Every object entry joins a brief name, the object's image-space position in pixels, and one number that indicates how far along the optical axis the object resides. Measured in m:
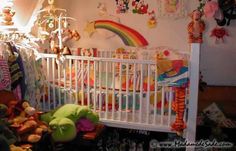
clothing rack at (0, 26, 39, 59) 2.58
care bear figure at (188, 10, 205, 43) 2.41
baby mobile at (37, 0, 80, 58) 2.71
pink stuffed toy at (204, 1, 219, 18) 3.36
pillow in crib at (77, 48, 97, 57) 3.72
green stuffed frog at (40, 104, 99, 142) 2.27
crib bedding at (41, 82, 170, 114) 2.54
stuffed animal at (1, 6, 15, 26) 2.57
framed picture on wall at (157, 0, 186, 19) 3.50
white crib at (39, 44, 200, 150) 2.38
